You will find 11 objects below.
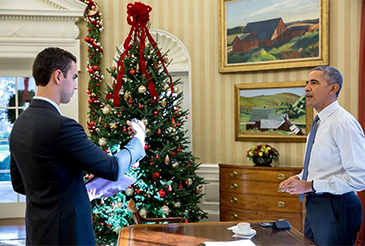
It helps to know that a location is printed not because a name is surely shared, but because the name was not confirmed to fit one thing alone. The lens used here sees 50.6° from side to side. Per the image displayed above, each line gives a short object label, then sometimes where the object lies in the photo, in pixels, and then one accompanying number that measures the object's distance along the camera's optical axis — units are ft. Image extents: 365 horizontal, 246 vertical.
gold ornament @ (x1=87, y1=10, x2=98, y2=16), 18.27
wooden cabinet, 15.11
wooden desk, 6.55
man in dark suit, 5.24
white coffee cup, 6.84
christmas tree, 13.53
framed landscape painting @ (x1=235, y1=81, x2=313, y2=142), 16.53
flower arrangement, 15.85
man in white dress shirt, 7.73
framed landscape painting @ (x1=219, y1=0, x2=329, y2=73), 16.01
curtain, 14.76
